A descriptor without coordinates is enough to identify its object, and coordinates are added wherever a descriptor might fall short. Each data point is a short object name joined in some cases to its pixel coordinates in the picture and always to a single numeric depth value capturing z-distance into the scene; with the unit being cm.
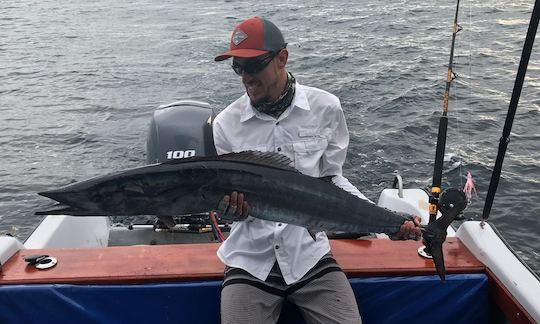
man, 333
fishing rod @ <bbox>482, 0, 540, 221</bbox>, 346
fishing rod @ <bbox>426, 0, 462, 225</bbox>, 428
